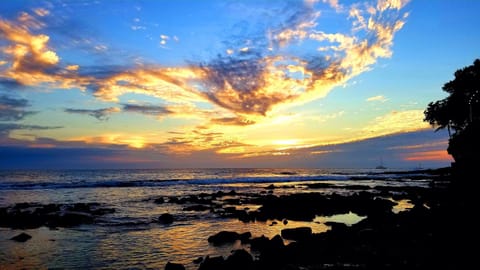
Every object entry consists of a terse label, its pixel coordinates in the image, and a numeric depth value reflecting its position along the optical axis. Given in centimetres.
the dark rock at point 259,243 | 1451
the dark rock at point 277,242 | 1401
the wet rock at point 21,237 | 1716
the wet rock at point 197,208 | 2975
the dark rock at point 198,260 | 1293
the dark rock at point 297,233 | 1667
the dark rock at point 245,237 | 1651
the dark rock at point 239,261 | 1104
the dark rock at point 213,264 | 1128
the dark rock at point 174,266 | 1159
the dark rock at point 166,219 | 2309
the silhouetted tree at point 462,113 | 3675
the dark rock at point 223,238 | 1655
